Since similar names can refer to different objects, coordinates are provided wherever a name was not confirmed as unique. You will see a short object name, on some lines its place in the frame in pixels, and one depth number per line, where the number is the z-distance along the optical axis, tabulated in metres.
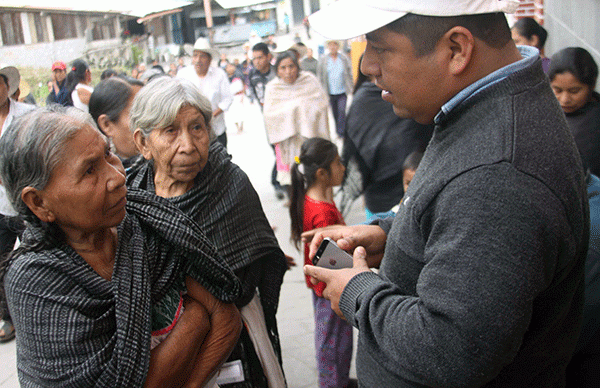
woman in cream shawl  6.11
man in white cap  0.93
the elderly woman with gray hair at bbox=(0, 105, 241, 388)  1.32
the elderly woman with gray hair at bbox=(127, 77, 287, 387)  2.02
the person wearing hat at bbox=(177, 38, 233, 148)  6.95
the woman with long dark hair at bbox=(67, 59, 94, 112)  5.69
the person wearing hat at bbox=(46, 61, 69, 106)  6.02
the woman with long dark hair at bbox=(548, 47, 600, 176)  2.79
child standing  2.81
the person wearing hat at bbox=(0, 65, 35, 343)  3.54
